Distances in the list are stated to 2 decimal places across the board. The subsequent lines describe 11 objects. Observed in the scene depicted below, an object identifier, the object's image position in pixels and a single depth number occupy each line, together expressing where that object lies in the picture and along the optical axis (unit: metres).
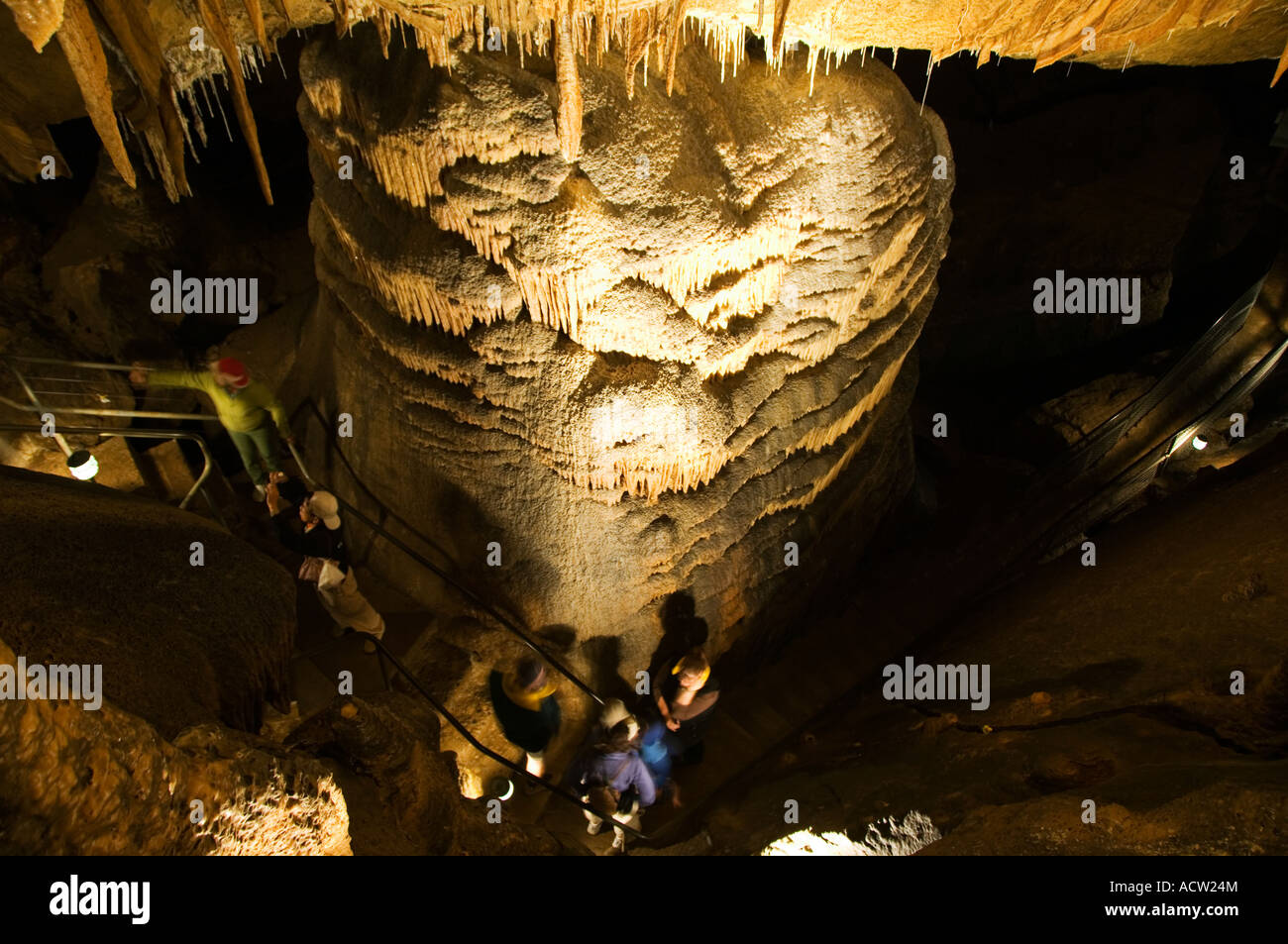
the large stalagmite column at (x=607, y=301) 4.44
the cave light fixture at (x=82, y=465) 4.88
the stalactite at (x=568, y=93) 4.04
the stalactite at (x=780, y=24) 3.39
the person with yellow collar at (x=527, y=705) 4.39
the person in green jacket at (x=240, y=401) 5.10
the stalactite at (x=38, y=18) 2.40
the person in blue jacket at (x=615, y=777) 4.57
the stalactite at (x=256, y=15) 3.04
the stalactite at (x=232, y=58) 2.96
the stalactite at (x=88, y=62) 2.79
